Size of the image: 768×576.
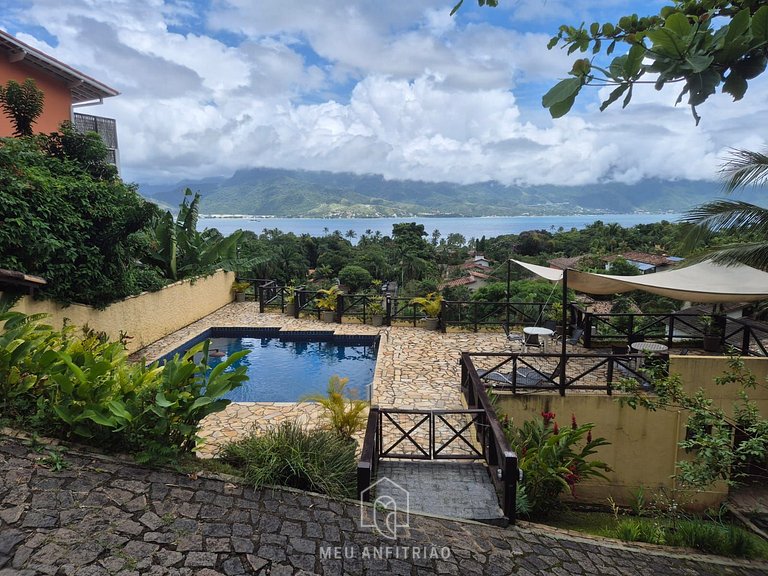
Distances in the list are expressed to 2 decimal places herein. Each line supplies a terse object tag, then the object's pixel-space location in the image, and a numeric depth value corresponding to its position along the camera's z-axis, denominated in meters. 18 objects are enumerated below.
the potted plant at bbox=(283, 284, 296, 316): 15.45
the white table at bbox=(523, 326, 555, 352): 9.16
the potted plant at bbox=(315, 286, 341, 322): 14.77
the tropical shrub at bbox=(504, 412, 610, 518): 5.39
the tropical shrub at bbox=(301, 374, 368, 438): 6.12
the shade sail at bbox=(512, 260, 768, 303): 7.08
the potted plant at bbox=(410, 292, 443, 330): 13.36
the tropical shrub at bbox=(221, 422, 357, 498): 4.29
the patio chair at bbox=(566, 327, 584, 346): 10.31
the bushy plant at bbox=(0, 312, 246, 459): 4.13
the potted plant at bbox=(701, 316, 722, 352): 9.02
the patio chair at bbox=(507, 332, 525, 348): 11.32
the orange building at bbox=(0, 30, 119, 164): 10.81
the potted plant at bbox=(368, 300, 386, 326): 14.09
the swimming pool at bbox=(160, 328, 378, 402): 10.01
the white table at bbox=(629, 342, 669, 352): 8.31
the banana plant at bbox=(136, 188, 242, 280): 13.77
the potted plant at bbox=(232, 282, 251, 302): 18.06
